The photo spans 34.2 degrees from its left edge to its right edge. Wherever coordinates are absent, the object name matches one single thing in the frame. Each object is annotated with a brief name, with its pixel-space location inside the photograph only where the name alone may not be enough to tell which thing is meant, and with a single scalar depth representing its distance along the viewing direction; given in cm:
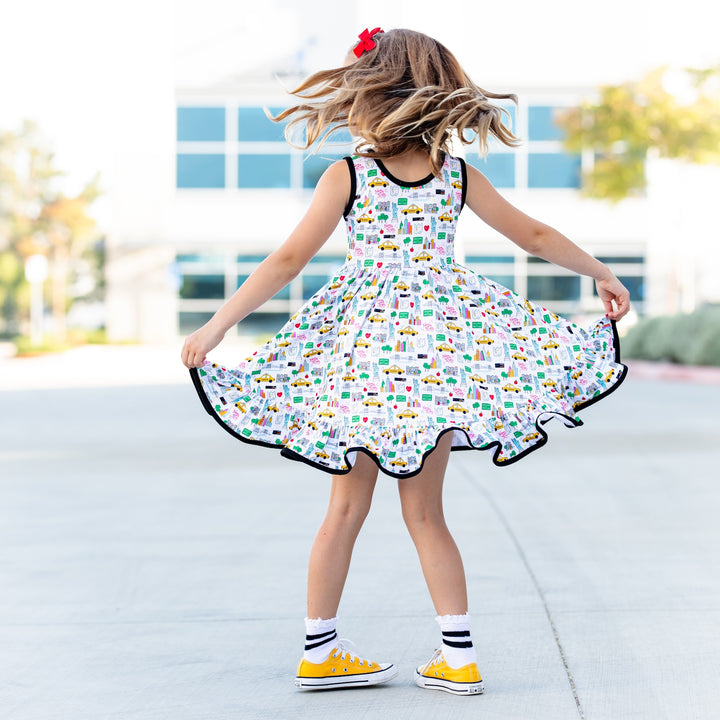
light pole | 3259
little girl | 310
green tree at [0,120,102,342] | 5241
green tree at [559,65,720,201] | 2505
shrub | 1864
